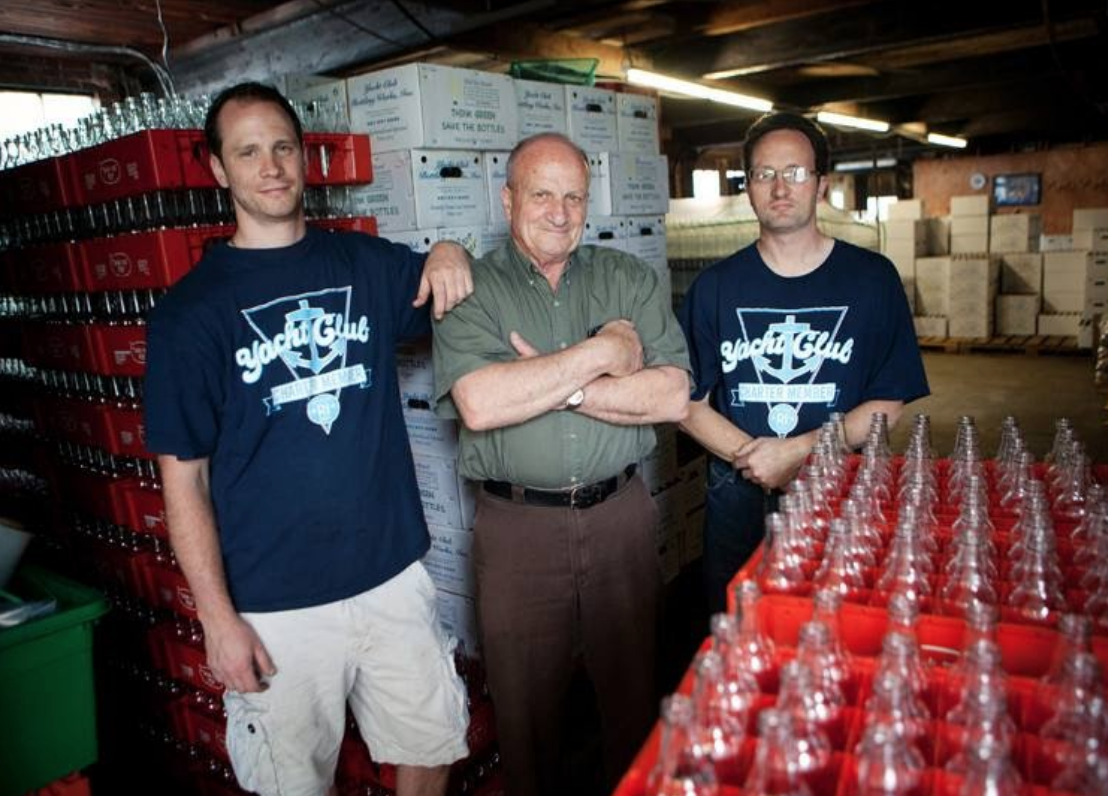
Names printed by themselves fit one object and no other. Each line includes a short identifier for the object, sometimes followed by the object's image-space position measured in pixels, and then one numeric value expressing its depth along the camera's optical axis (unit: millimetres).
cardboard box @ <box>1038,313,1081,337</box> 10992
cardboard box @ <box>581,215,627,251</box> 3664
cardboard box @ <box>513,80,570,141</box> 3326
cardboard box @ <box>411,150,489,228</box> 2939
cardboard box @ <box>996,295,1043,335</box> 11250
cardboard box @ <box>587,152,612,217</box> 3713
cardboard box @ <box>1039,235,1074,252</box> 12422
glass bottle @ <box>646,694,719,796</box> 965
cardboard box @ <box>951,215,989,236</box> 12016
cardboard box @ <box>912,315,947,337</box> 11656
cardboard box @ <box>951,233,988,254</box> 12078
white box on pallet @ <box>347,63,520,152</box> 2885
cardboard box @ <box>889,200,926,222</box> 12008
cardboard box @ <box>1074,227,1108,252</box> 10320
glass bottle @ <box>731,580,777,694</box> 1253
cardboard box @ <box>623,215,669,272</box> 3938
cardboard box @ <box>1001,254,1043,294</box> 11289
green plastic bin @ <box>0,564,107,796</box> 2348
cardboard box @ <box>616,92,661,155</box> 3885
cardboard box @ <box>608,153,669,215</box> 3814
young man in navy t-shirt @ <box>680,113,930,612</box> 2467
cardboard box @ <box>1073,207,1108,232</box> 11156
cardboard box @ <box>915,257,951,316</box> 11580
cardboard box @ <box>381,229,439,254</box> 2965
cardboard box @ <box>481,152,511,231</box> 3156
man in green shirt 2238
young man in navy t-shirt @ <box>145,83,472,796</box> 2016
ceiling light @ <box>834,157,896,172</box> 17312
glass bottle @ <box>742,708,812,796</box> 976
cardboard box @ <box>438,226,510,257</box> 3021
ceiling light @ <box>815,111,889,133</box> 9242
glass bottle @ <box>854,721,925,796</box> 956
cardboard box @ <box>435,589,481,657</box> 3242
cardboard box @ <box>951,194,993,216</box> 12055
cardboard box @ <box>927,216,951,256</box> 12430
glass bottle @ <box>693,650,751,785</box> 1076
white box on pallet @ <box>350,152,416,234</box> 2936
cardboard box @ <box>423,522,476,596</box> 3174
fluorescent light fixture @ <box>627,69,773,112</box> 6020
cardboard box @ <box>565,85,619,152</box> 3586
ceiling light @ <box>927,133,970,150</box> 12528
